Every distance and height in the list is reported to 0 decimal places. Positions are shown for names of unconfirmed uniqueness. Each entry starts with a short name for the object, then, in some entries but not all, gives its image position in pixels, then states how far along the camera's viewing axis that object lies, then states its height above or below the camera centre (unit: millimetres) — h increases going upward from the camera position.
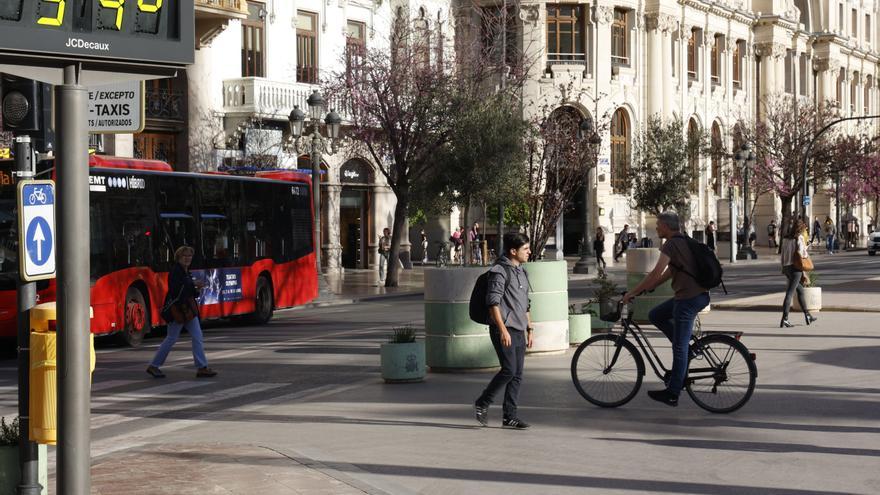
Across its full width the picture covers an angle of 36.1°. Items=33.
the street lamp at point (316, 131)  31766 +2719
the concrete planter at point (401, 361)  14633 -1293
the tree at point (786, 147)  69438 +4782
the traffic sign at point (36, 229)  6953 +87
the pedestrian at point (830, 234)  70250 +218
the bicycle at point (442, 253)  50406 -450
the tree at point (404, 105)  38062 +3912
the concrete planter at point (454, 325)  15289 -955
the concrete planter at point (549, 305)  16391 -785
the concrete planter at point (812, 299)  23953 -1088
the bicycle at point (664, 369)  11984 -1176
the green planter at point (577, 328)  18188 -1186
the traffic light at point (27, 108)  7359 +756
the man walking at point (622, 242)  56350 -80
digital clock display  5703 +940
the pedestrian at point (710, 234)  58906 +233
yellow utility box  7137 -745
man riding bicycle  11906 -519
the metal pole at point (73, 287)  5770 -180
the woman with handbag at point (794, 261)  21000 -355
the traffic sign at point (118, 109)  7664 +790
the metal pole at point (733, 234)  57156 +217
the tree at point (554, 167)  24578 +1709
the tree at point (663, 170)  57688 +2983
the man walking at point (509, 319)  11164 -650
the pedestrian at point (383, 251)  40375 -263
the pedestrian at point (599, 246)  47969 -202
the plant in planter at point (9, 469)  7707 -1275
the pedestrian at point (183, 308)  16188 -764
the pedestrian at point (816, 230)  78488 +485
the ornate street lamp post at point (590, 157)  40572 +2151
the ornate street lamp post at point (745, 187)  56875 +2180
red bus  21219 +67
